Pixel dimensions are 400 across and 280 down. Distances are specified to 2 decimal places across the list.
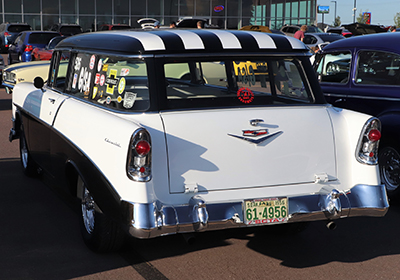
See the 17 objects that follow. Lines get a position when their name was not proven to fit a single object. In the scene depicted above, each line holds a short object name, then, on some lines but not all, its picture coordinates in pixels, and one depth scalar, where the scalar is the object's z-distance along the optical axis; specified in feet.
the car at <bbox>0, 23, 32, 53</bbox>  108.27
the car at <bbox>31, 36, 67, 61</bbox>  59.24
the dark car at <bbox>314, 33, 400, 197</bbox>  19.89
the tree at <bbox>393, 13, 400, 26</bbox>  277.03
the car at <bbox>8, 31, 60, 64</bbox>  68.64
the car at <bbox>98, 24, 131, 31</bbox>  111.65
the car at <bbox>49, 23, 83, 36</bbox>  112.78
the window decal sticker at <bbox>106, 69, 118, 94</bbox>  14.43
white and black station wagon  12.41
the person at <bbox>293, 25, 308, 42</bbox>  64.95
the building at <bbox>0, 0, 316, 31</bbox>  142.10
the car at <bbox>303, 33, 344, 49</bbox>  81.55
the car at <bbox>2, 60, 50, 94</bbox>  40.40
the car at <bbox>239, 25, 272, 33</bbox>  81.33
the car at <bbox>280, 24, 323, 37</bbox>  112.57
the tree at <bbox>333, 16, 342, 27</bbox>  332.90
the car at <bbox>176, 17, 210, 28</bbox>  84.71
